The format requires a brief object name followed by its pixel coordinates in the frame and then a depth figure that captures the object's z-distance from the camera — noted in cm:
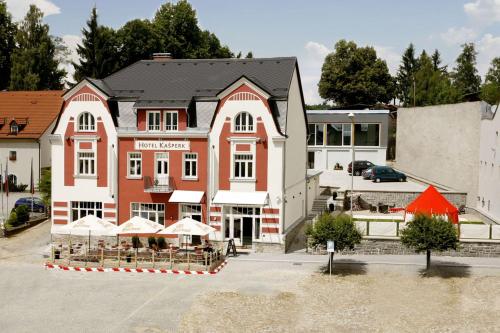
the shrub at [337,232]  3034
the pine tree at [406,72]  11112
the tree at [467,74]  9299
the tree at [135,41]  7731
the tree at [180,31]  8075
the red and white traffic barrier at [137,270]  3105
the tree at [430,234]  2950
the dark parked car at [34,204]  4791
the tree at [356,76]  8656
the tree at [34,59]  7750
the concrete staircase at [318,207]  4581
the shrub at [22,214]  4306
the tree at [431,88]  7912
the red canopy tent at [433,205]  3378
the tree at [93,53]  7175
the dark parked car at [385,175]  5391
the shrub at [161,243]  3678
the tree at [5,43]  8338
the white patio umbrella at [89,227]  3275
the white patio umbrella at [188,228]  3216
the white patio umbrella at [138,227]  3228
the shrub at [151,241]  3659
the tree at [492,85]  7094
